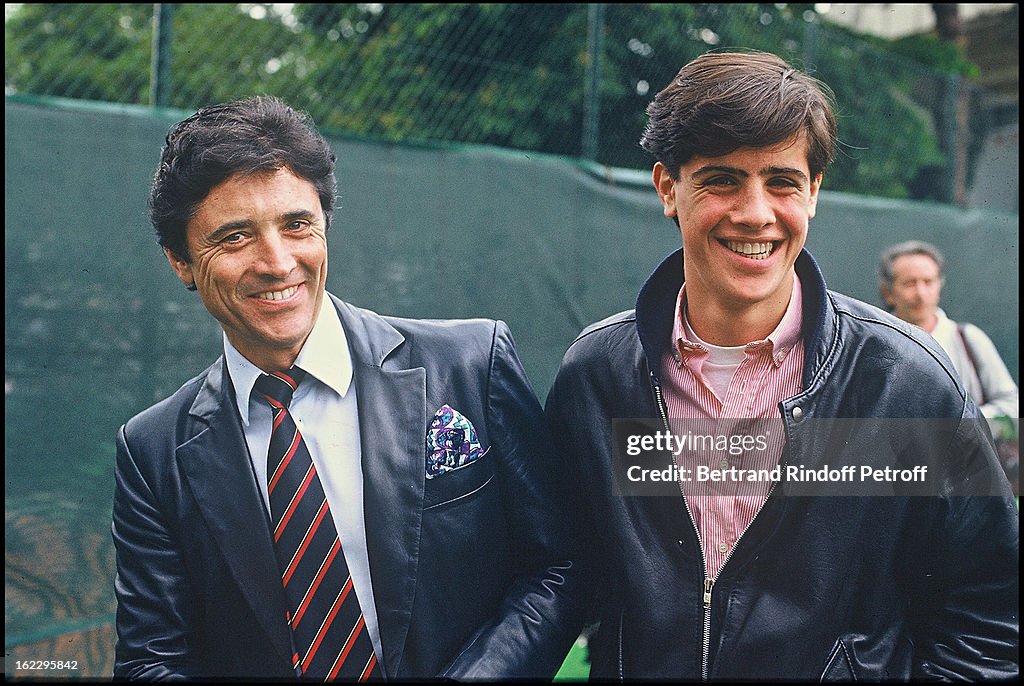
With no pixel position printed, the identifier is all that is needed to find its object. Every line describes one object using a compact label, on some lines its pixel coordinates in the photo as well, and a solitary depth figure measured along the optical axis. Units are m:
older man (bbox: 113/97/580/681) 1.77
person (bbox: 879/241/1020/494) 3.84
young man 1.71
